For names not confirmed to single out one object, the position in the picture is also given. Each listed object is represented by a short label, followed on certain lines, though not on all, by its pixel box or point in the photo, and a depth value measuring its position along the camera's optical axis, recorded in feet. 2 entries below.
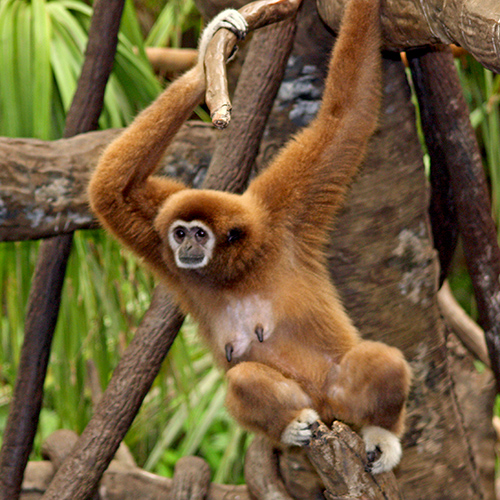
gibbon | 14.12
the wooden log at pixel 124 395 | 17.08
